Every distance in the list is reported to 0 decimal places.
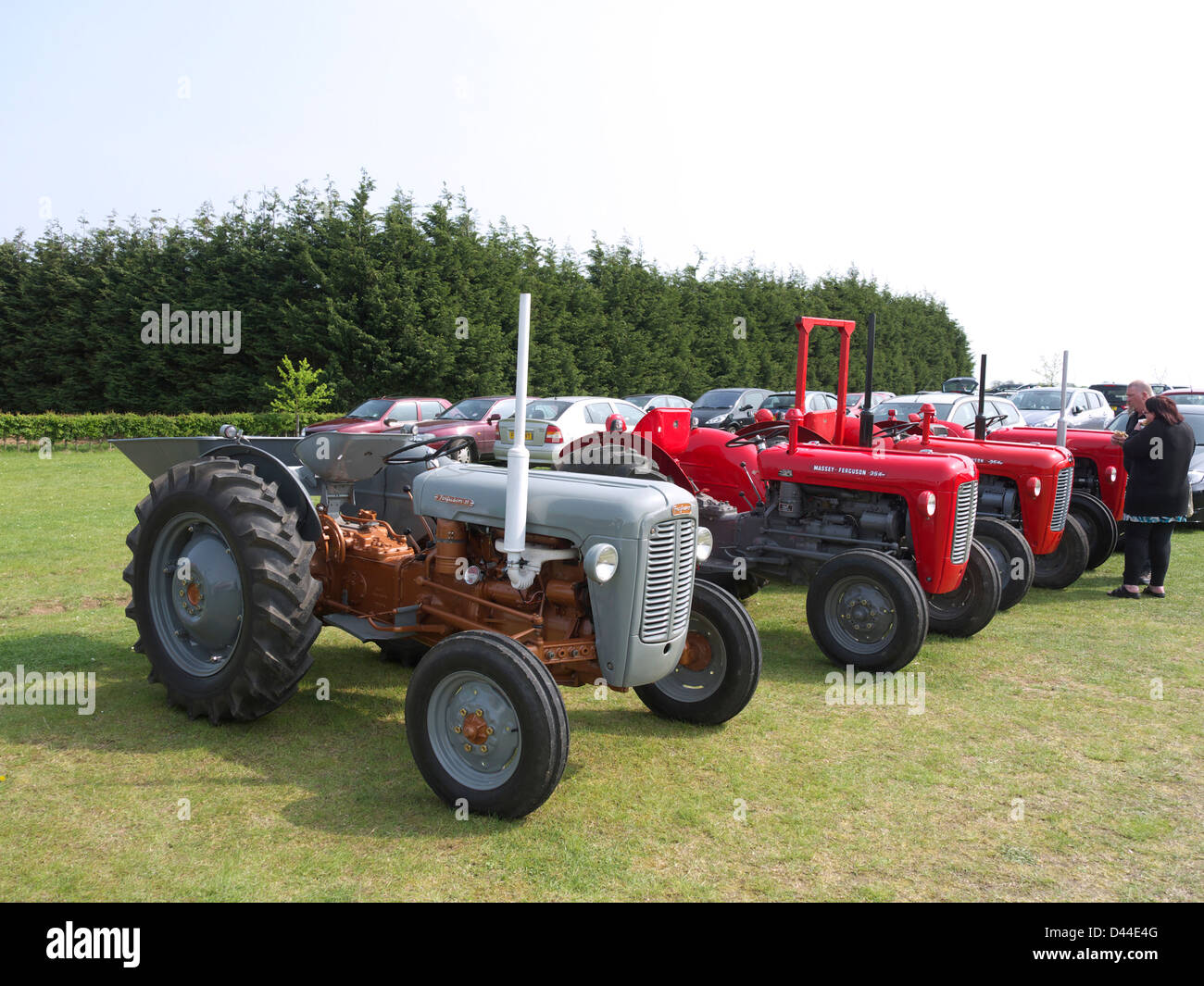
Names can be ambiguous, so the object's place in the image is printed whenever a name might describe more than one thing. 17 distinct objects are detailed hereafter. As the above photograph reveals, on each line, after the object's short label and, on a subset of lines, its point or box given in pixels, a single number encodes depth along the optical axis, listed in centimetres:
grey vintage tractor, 360
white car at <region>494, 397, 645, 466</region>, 1470
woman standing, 779
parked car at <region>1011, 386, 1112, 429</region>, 1702
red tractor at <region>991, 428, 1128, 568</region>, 892
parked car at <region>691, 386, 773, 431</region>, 2142
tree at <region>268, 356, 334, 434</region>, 1953
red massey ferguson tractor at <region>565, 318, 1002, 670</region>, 576
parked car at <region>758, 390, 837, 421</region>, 1664
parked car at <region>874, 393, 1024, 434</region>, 1362
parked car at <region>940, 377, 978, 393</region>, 3684
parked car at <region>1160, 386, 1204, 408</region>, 1339
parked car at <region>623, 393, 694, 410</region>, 2116
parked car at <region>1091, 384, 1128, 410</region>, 2677
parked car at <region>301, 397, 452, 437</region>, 1738
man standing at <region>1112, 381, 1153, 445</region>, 824
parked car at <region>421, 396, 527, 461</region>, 1622
